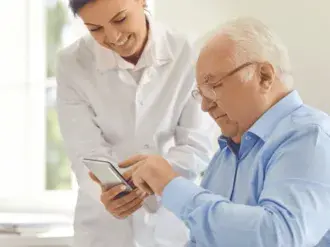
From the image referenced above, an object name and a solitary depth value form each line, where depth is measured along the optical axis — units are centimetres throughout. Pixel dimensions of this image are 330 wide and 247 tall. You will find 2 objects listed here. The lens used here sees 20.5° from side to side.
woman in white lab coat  233
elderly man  161
